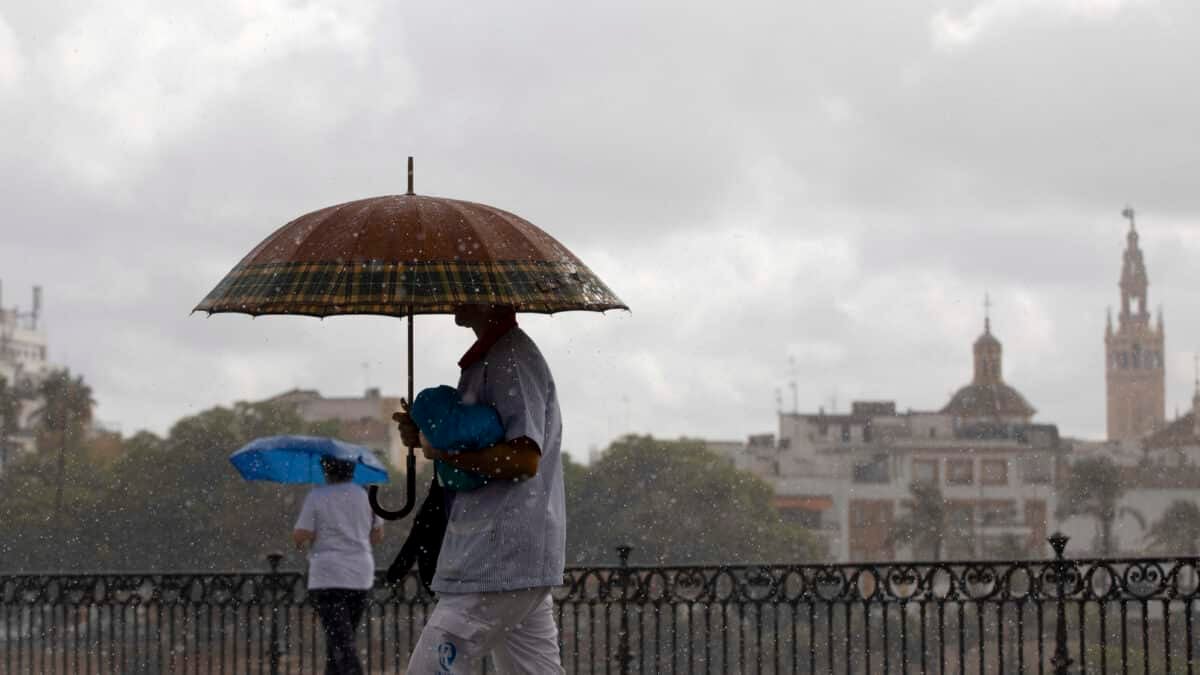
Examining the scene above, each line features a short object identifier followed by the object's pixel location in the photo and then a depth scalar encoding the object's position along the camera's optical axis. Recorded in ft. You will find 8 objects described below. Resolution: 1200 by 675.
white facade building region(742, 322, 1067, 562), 429.79
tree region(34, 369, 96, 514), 295.28
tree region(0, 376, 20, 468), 318.65
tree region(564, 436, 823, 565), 292.81
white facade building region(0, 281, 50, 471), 462.19
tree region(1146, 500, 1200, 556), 391.65
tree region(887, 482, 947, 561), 421.59
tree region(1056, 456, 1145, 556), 425.69
